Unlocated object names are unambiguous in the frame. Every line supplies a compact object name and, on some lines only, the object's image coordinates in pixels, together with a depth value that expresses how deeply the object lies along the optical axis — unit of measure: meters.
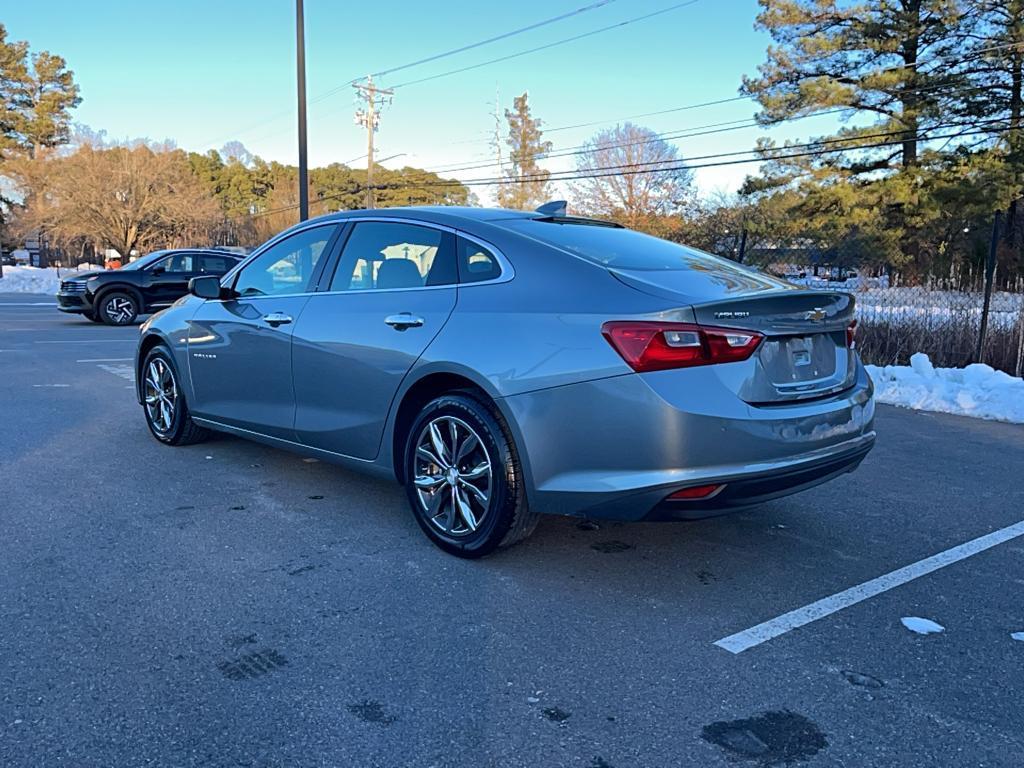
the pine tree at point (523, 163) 63.26
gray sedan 3.22
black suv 16.41
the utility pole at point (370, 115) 43.03
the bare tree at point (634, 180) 43.97
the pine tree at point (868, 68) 26.16
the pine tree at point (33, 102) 50.78
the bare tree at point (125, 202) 44.00
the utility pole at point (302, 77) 16.42
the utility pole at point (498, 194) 65.28
